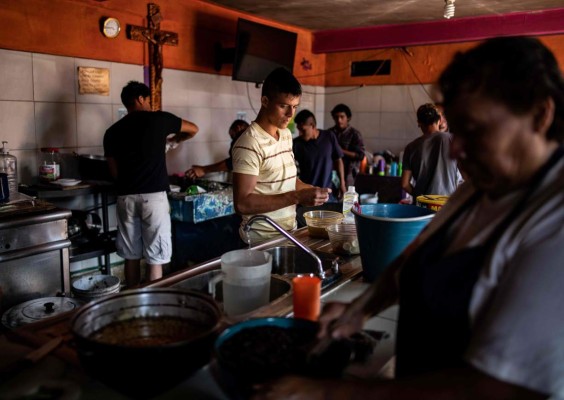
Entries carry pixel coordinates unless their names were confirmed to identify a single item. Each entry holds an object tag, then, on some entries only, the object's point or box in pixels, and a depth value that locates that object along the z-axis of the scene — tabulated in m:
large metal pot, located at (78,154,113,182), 3.95
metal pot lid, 2.69
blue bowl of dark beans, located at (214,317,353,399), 1.04
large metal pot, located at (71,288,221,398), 1.04
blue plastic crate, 4.37
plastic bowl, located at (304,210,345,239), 2.58
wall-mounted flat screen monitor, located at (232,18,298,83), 5.39
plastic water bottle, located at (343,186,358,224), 2.71
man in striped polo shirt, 2.43
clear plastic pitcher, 1.66
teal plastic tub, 1.87
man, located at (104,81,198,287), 3.81
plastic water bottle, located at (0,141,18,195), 3.62
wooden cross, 4.66
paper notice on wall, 4.21
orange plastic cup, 1.52
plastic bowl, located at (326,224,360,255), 2.31
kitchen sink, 2.38
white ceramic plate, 3.78
